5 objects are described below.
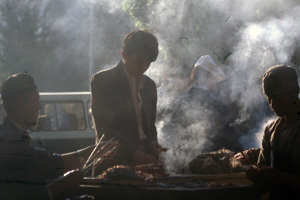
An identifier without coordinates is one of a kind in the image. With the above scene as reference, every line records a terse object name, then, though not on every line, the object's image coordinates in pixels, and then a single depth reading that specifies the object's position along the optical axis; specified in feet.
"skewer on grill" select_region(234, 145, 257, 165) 11.97
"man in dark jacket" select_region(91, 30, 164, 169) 13.97
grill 10.37
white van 43.39
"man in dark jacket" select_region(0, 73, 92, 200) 9.83
